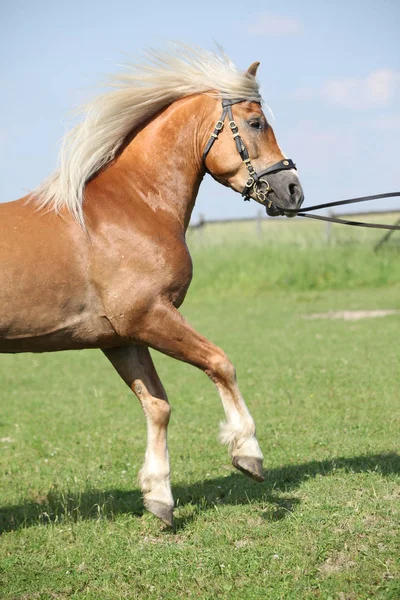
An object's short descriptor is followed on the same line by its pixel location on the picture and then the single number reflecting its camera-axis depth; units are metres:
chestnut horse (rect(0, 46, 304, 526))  9.59
